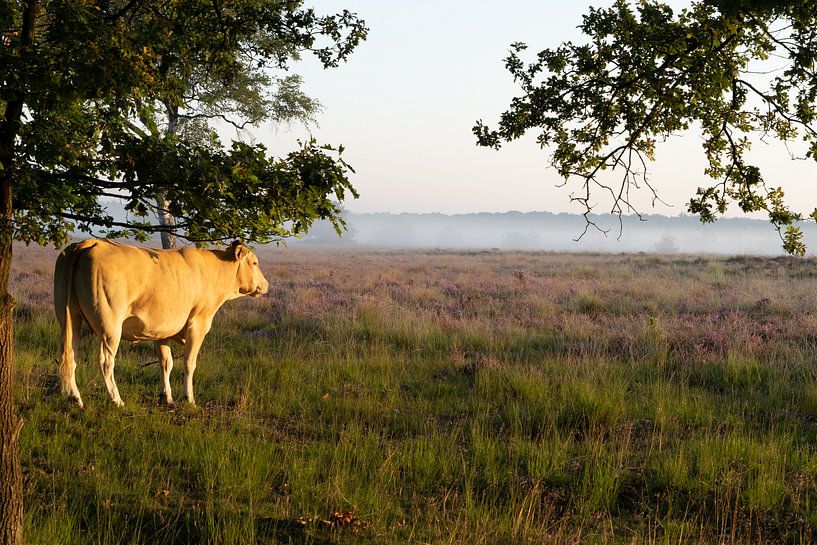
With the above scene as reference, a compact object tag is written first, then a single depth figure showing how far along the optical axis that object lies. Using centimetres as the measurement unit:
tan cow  1303
